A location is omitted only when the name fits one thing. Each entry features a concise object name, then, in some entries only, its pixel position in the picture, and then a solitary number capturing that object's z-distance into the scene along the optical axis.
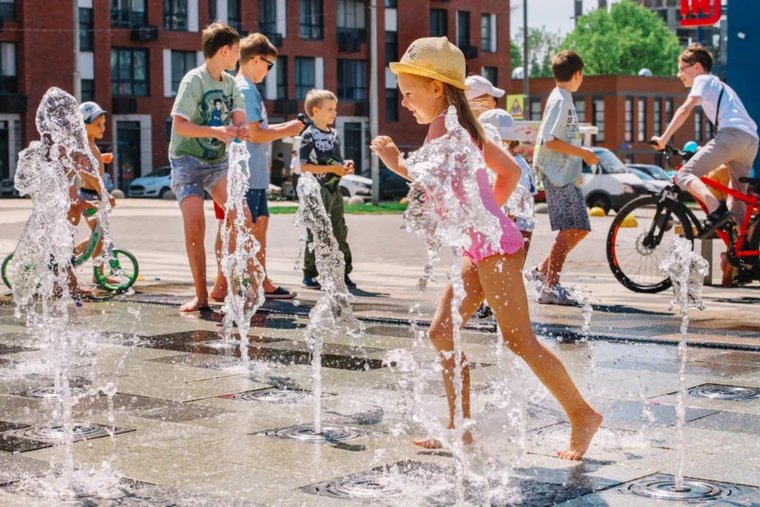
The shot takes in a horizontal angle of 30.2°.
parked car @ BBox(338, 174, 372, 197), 49.43
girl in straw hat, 5.01
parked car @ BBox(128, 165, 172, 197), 52.28
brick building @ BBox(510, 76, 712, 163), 93.06
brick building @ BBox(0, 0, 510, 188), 59.00
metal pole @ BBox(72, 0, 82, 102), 47.75
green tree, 126.02
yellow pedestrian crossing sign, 38.88
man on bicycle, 11.05
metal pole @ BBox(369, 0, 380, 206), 41.12
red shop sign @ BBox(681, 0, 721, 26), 35.41
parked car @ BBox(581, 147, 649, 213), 37.69
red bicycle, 11.18
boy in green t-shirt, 9.77
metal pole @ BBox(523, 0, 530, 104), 56.71
